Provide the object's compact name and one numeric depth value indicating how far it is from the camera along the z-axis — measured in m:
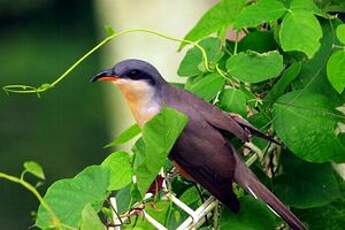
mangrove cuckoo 5.31
